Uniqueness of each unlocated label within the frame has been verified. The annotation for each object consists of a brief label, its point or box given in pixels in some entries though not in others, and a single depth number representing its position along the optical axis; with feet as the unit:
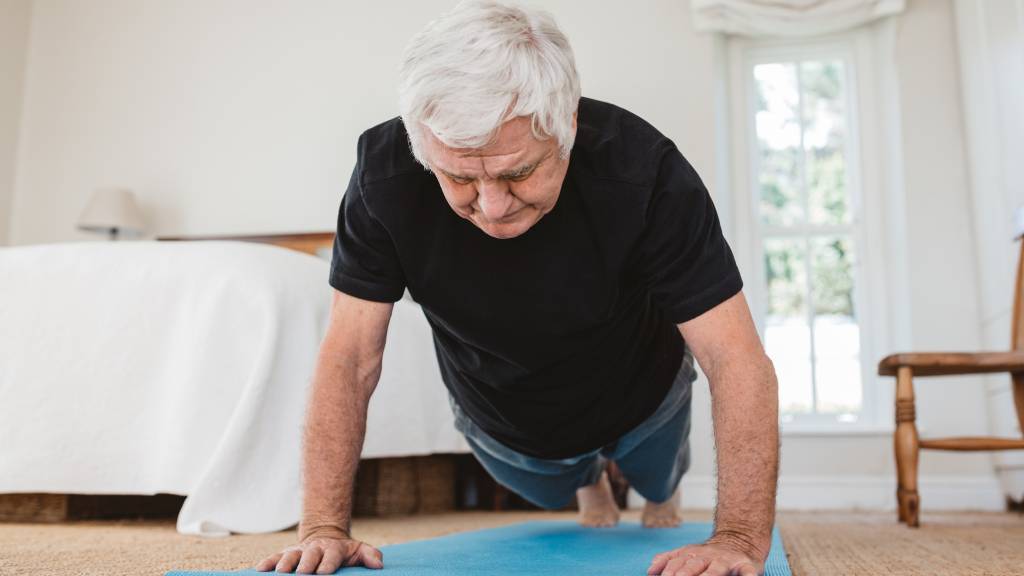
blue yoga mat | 3.76
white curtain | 12.45
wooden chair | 8.35
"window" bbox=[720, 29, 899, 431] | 12.78
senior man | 3.29
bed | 6.23
